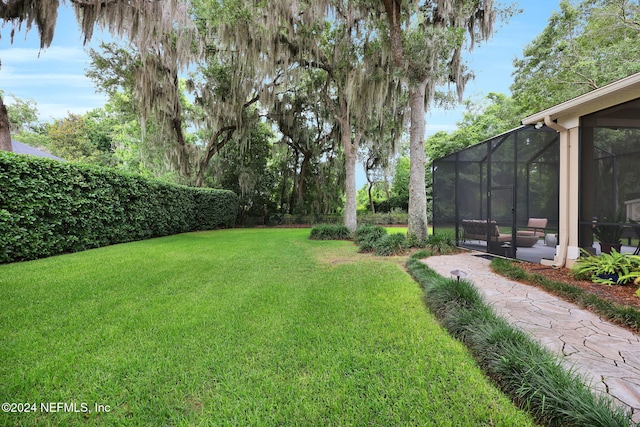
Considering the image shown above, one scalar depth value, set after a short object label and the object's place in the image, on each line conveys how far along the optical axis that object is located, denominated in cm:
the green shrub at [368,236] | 680
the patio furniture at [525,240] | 561
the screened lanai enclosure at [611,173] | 357
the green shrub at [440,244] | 624
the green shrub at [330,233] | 946
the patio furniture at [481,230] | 564
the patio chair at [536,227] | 515
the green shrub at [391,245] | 630
